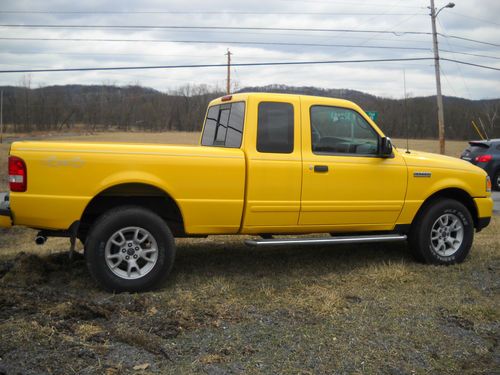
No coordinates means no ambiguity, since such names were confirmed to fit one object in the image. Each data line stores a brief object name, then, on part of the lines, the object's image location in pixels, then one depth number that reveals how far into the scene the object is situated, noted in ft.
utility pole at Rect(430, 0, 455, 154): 93.91
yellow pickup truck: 15.72
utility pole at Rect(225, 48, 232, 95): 118.29
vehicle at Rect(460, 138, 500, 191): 54.75
